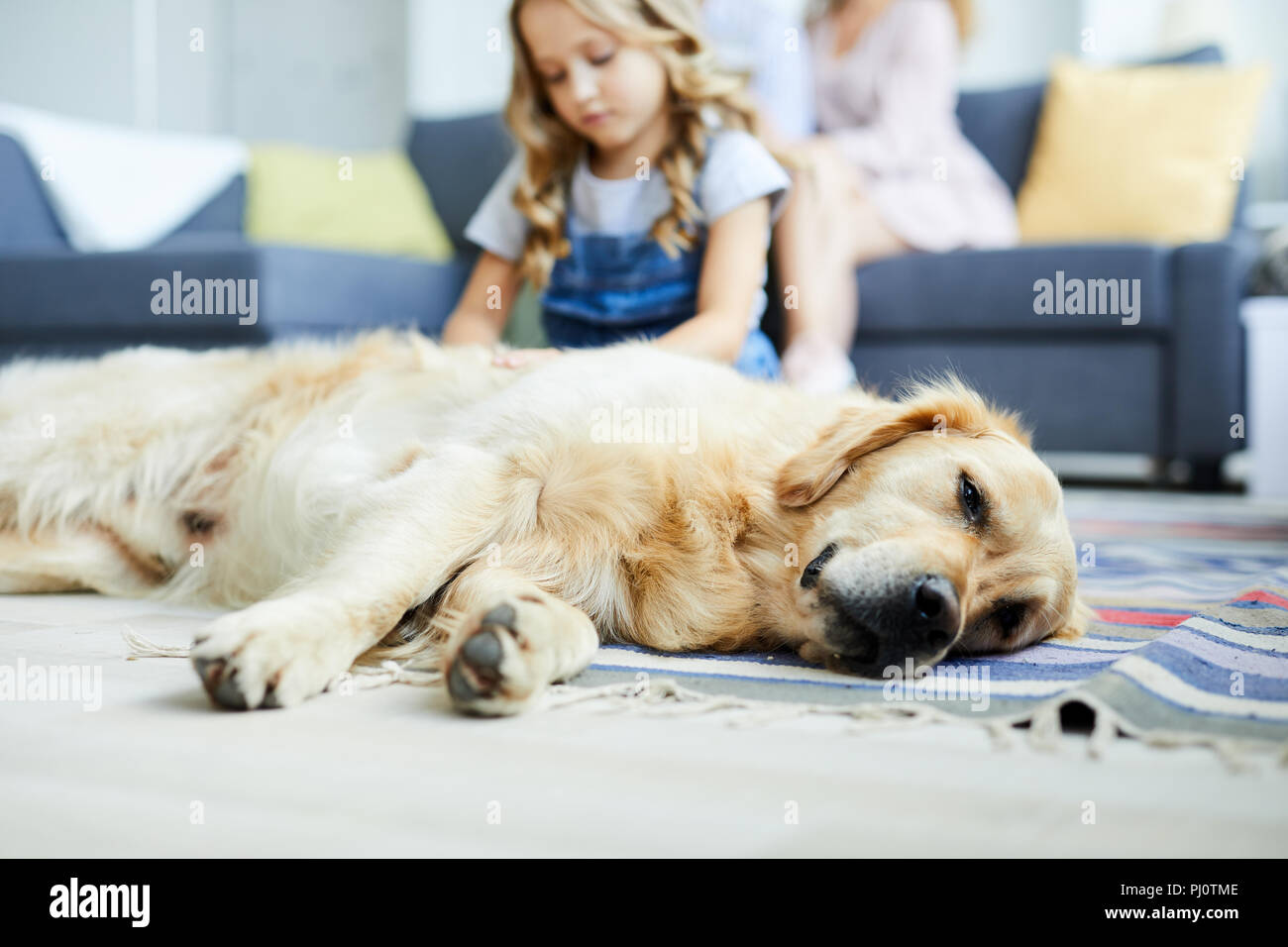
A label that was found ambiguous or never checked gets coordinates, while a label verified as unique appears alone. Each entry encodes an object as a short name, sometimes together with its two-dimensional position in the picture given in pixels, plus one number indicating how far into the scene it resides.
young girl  2.65
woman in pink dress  4.54
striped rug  1.20
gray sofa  4.04
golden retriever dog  1.37
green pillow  5.38
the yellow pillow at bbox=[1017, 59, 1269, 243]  4.86
